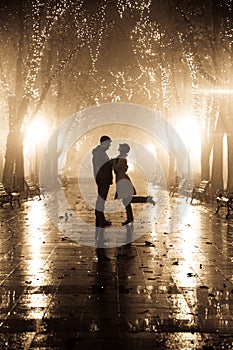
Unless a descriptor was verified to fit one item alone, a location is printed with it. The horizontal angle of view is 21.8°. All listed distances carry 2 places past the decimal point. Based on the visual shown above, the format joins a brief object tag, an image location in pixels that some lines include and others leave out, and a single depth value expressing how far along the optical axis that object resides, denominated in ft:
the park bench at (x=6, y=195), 75.82
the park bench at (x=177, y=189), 110.15
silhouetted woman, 49.34
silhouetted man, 45.16
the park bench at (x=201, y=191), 88.38
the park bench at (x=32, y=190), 95.96
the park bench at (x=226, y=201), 63.28
